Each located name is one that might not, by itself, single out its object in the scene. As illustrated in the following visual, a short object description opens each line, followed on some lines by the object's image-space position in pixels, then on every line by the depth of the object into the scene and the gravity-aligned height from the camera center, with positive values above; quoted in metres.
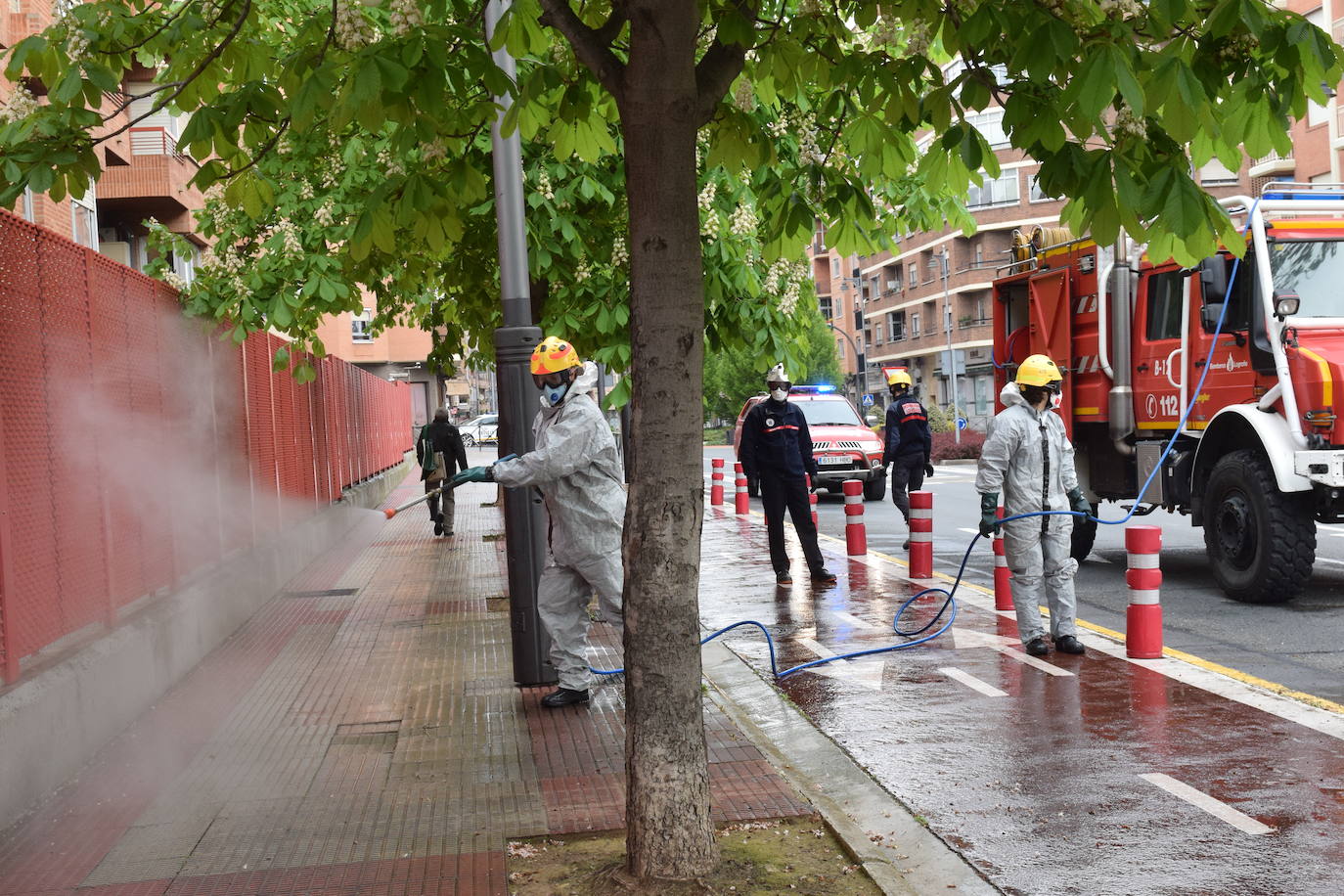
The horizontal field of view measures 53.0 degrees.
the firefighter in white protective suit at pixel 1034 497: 8.30 -0.58
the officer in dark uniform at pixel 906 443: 14.64 -0.38
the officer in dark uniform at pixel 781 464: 12.08 -0.44
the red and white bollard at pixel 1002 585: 10.02 -1.35
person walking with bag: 19.58 -0.31
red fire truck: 9.95 +0.08
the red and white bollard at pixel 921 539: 12.01 -1.17
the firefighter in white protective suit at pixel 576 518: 7.00 -0.50
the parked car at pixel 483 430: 72.19 -0.03
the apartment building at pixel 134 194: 22.80 +5.18
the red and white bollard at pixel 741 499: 20.92 -1.28
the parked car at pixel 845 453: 23.17 -0.72
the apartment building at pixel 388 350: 58.97 +3.85
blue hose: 8.19 -1.40
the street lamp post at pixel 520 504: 7.71 -0.45
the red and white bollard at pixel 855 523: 13.76 -1.16
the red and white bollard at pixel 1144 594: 7.96 -1.17
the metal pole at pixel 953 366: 44.30 +1.81
